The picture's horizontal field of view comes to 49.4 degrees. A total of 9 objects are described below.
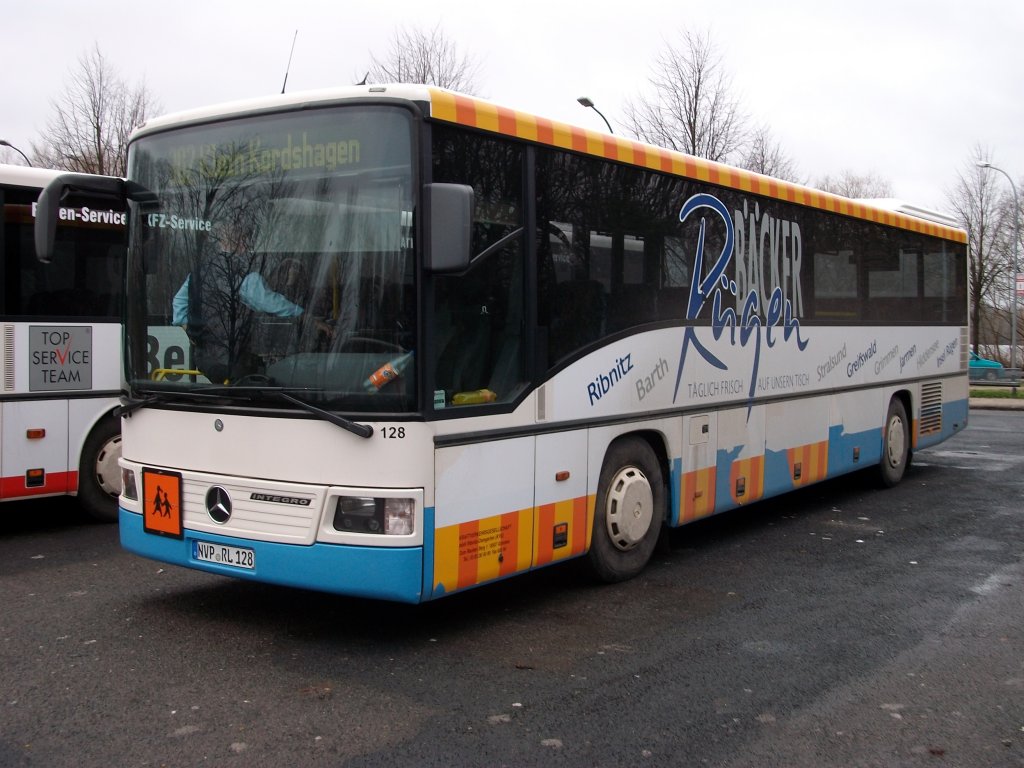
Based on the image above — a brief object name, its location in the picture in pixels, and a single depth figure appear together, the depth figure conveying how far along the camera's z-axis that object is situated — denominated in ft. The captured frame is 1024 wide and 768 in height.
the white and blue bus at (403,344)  19.17
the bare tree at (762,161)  105.40
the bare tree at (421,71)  90.07
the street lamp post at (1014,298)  120.63
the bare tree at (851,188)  190.23
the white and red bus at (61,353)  29.89
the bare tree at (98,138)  97.30
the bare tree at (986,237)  146.41
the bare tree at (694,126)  97.50
